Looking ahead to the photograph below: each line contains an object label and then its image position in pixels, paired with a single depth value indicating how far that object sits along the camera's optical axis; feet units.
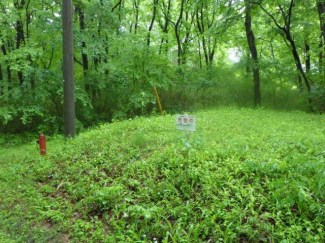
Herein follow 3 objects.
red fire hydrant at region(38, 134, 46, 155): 19.08
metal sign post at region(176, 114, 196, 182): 11.68
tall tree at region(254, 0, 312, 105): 36.73
